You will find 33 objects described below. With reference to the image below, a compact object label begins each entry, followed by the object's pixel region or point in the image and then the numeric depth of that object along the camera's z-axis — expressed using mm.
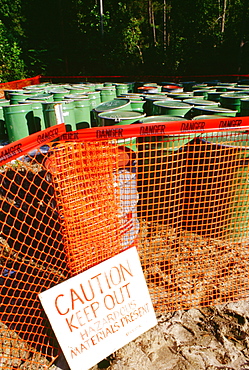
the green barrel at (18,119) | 7879
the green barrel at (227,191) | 3473
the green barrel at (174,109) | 5328
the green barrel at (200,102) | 6031
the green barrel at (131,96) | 8510
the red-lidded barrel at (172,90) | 9829
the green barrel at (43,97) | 9016
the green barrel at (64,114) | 7431
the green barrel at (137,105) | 6911
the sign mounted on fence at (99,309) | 2182
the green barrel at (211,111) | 5051
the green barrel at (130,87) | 13753
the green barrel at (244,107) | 5762
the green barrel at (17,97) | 9552
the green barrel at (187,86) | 12527
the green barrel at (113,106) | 5777
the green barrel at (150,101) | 6927
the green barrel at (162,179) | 3906
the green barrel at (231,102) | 6480
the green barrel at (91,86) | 13078
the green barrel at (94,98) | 9461
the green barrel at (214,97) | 8700
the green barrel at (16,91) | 10846
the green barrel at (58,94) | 9649
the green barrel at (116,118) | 4797
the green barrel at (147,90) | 9483
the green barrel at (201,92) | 9402
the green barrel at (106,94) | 10857
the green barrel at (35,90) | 10795
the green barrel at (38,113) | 8585
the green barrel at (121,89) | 12856
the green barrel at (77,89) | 11133
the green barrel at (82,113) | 8211
